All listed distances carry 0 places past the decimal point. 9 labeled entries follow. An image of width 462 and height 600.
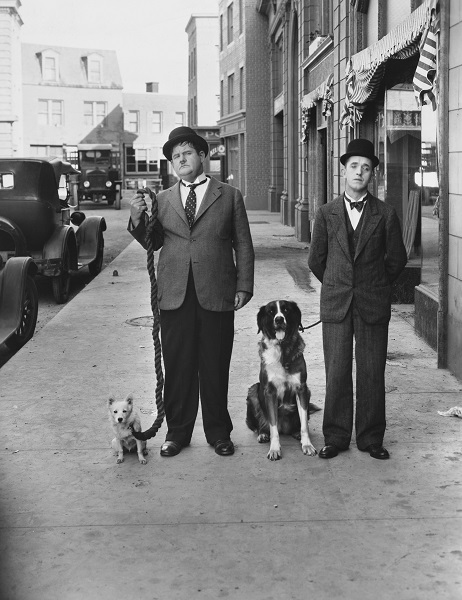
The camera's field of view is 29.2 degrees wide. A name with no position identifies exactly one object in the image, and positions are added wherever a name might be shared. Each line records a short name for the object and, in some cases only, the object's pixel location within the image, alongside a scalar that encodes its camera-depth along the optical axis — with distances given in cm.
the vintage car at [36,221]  1359
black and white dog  568
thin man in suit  560
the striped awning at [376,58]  911
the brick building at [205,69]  6056
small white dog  556
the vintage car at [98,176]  4091
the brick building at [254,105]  3753
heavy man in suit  575
